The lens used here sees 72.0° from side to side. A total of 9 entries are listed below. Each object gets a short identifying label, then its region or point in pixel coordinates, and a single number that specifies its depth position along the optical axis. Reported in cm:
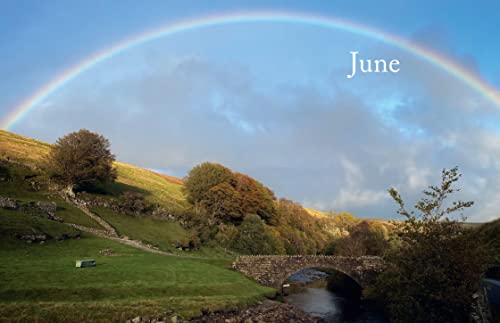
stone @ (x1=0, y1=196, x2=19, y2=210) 4750
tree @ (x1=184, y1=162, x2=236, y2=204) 9681
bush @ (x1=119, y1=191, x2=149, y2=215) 7306
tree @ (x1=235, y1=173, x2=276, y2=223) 10571
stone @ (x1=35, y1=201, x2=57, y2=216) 5332
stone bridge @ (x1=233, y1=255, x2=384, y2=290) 5150
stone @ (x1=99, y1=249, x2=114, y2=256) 4279
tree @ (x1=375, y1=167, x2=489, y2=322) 2056
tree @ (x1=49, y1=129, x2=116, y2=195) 6788
